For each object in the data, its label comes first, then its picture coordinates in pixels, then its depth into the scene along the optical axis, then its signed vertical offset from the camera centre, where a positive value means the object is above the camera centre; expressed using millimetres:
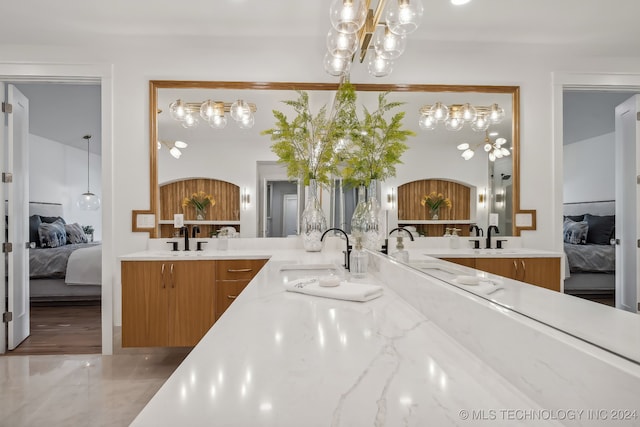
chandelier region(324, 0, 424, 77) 1544 +928
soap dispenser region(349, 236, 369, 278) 1485 -220
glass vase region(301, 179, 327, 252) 2625 -67
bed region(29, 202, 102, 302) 4297 -766
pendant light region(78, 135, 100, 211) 6711 +243
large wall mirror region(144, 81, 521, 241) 2625 +591
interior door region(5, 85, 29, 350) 2967 -13
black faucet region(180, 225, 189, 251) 2836 -189
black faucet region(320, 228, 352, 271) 1714 -225
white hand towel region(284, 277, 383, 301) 1057 -253
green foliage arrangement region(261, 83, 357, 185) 2334 +600
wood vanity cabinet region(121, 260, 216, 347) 2521 -675
